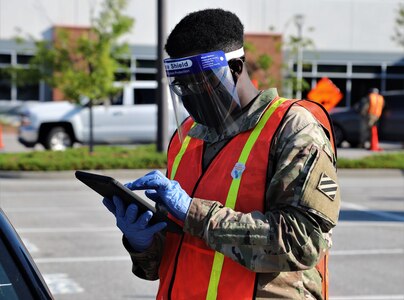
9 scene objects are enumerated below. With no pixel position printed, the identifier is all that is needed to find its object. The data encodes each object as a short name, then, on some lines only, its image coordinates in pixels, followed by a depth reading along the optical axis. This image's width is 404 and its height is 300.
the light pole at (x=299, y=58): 23.11
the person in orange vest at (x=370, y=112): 23.92
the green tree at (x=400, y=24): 32.26
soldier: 2.49
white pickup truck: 21.44
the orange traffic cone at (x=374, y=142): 23.86
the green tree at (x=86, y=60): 19.19
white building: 34.34
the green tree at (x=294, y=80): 23.20
